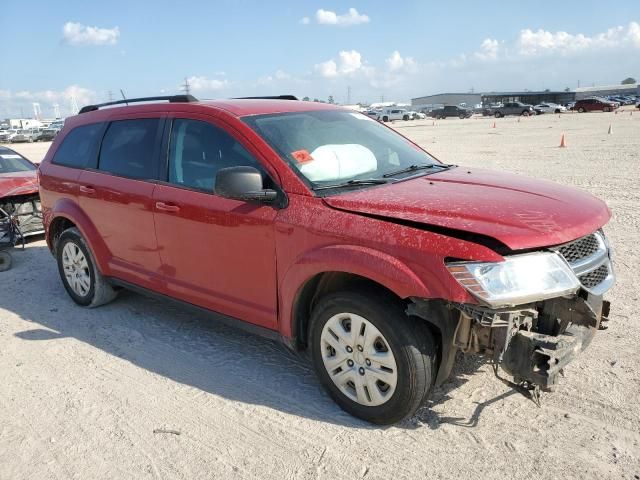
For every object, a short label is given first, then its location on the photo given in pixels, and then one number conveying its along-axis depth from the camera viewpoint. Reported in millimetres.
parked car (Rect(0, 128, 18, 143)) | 51188
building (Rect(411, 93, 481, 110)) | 141212
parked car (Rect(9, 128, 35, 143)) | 51612
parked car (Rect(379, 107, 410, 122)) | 67875
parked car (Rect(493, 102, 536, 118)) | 58406
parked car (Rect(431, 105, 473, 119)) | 66562
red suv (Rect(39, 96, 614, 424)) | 2727
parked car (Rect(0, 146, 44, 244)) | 7703
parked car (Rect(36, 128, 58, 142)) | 53181
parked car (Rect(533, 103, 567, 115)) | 60156
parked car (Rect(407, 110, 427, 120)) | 68500
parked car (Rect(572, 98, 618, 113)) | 55628
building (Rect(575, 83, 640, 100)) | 125000
